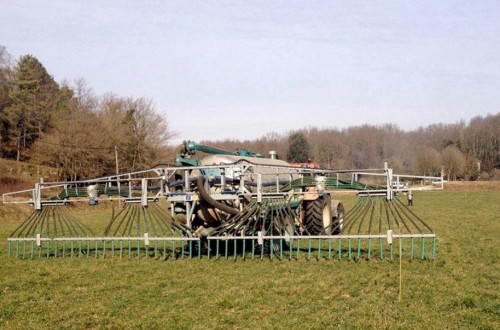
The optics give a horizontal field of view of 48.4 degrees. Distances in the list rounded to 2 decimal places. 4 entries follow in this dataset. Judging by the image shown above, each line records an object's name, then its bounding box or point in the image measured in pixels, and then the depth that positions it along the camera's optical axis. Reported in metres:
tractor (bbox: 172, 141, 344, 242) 11.45
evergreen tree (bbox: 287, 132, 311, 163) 53.92
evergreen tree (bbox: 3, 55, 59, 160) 59.84
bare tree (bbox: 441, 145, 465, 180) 74.69
